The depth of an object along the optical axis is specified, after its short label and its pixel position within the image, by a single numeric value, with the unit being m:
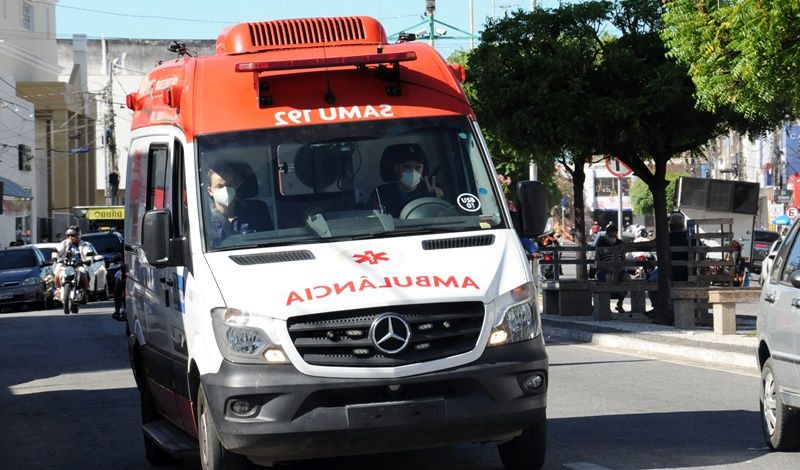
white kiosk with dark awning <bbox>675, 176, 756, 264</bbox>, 37.47
